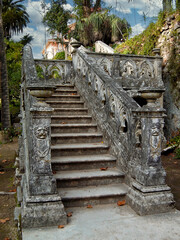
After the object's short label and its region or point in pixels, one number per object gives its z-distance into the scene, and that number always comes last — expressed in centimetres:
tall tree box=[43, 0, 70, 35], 2131
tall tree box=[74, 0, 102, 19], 2094
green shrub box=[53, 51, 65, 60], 2387
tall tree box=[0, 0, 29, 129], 1342
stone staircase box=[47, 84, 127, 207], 412
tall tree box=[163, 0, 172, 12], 1044
